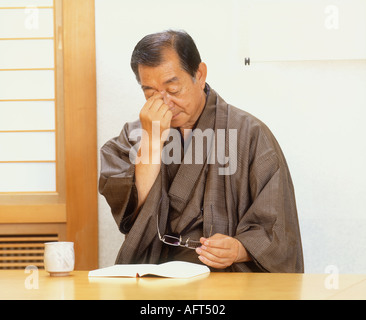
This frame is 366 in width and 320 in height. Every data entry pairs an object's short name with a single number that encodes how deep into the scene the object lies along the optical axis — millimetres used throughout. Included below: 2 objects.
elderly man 2967
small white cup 2632
